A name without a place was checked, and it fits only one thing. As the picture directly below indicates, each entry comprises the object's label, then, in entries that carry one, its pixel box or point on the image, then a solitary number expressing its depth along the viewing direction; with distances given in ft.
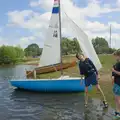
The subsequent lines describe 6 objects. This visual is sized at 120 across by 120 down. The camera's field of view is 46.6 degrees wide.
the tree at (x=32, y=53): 294.49
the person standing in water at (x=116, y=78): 16.24
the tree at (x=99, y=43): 289.85
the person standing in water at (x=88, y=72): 21.76
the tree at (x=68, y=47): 200.78
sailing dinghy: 28.79
